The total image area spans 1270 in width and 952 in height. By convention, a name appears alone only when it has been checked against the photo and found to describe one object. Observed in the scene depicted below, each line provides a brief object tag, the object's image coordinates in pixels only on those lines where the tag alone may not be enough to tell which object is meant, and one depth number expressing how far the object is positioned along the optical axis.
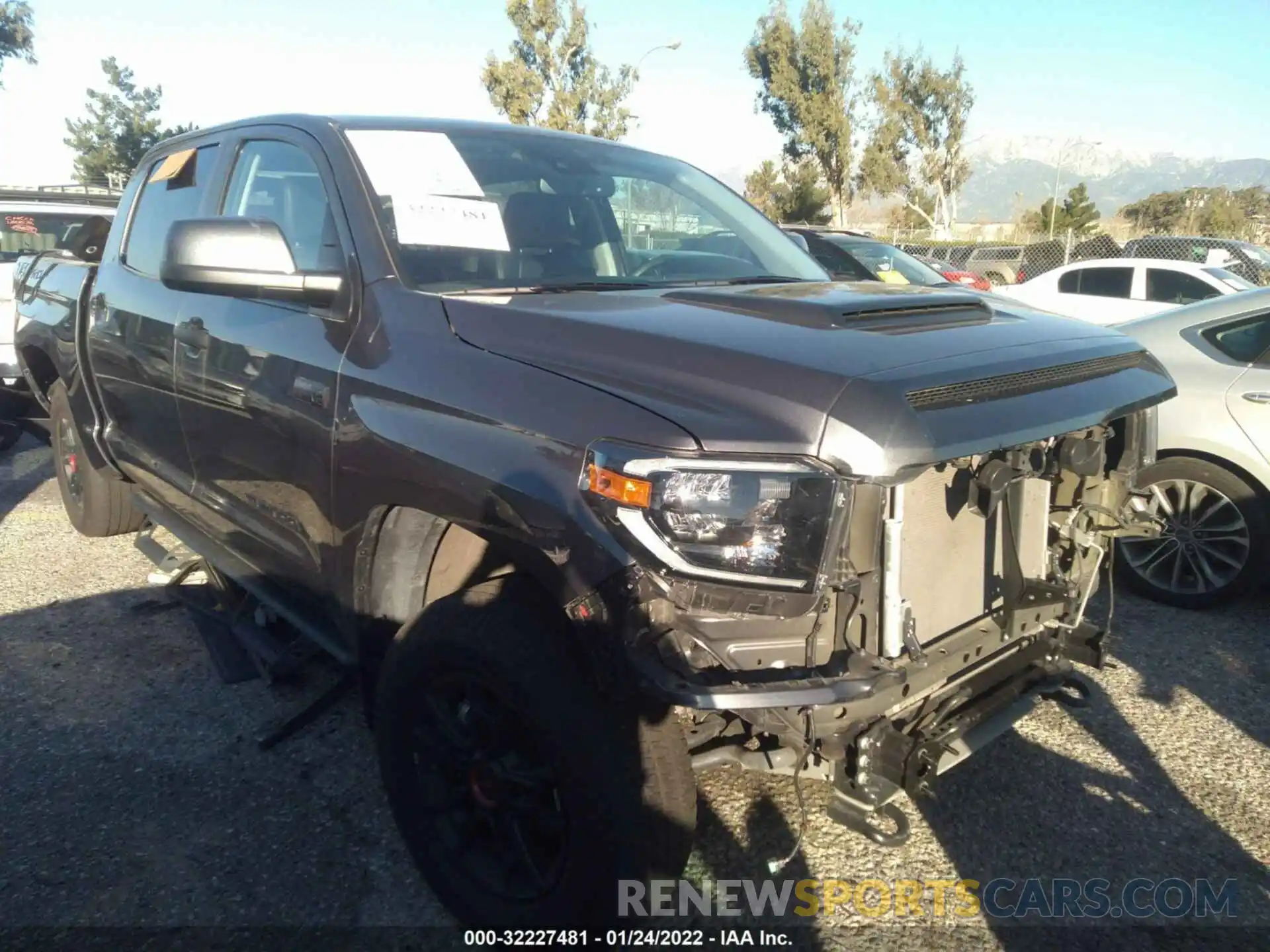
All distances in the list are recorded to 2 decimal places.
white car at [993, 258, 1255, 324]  11.48
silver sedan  4.38
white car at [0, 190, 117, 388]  8.17
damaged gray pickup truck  1.87
